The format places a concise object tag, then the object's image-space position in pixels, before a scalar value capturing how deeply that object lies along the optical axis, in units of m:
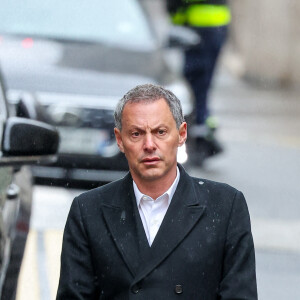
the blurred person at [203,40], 25.42
